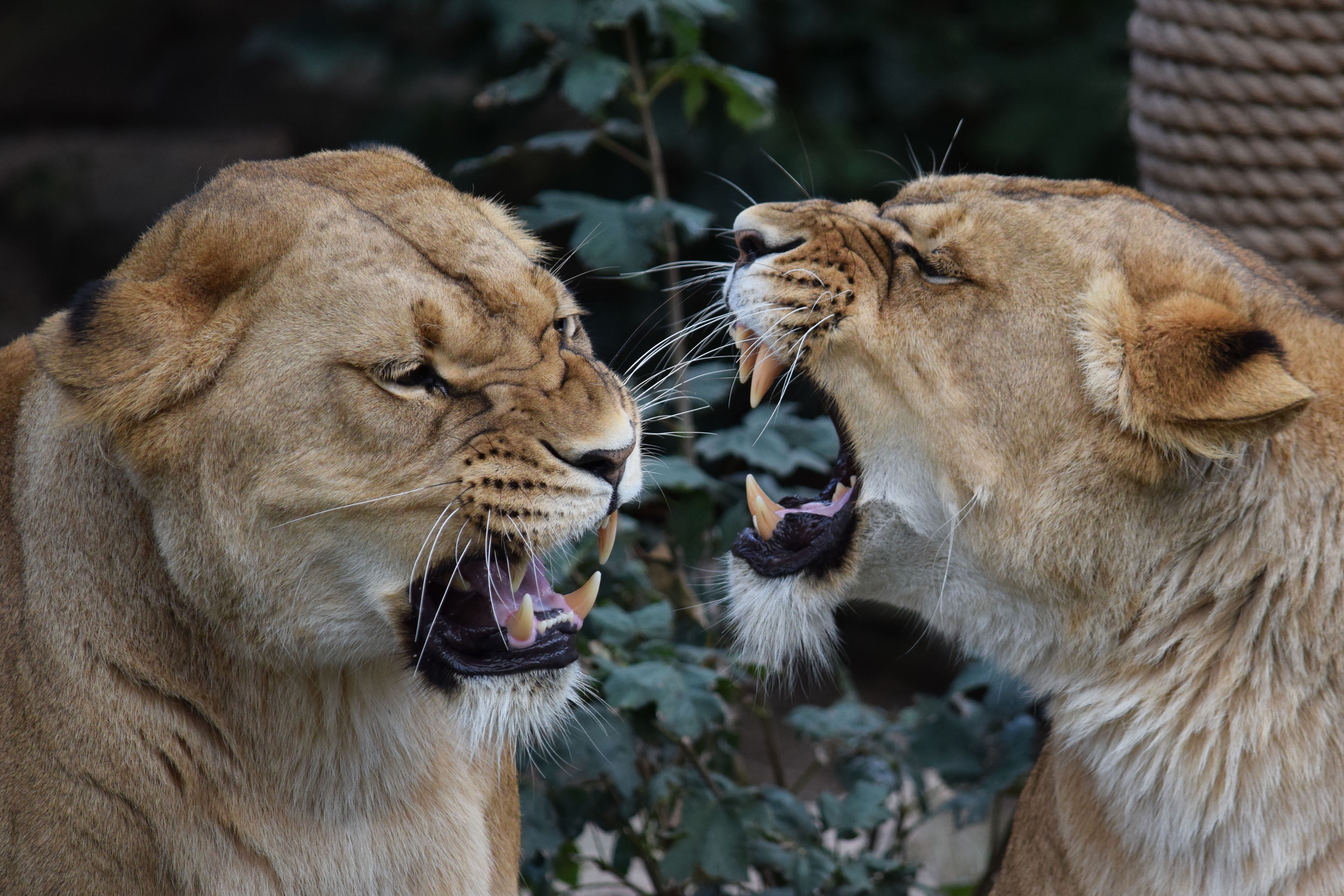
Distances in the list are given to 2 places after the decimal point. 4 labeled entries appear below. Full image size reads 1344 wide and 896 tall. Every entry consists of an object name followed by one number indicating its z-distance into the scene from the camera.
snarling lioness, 7.61
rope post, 8.04
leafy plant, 7.99
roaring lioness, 7.63
